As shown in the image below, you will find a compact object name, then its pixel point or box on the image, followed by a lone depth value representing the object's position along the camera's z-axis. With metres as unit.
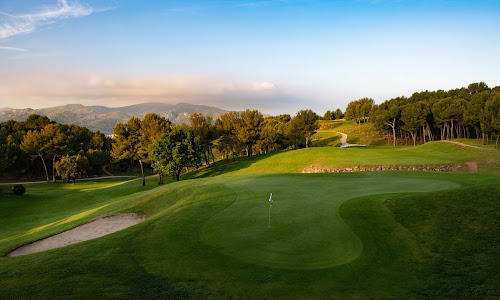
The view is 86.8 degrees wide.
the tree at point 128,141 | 54.81
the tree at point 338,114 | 170.75
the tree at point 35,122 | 77.46
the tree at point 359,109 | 118.69
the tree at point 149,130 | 55.16
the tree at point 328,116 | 168.25
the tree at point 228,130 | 66.62
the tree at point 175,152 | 47.72
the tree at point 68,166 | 58.62
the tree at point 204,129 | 62.81
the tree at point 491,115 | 50.16
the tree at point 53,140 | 62.78
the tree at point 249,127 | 64.06
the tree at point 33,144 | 61.22
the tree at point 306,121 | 72.50
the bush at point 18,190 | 37.33
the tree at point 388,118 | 75.06
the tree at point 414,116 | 68.75
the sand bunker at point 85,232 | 15.52
